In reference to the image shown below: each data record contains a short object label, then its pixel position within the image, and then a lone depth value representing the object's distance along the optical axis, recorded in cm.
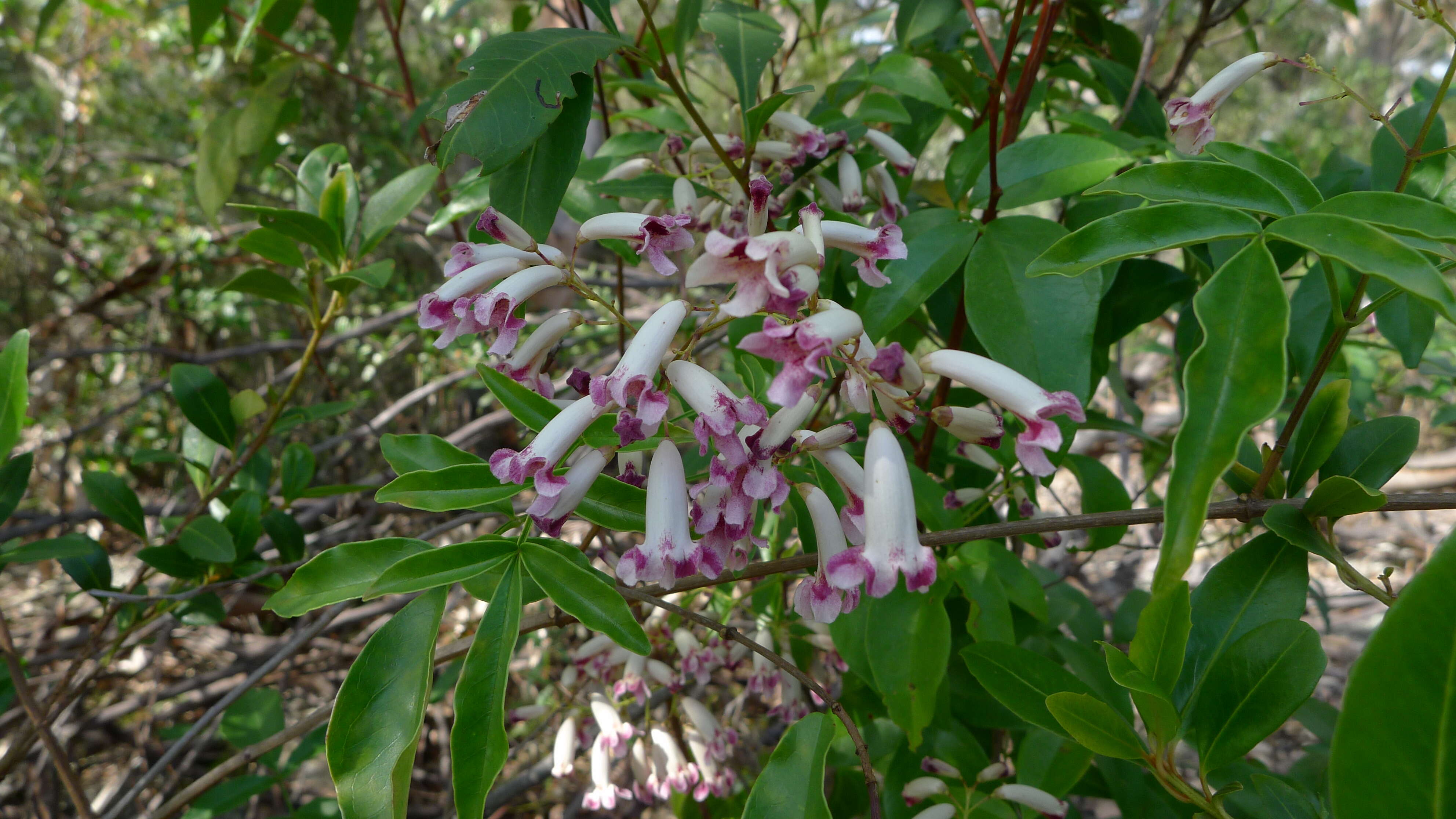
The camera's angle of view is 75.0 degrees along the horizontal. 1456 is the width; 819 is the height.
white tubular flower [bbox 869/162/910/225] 20
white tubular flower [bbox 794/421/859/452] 14
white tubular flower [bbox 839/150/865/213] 20
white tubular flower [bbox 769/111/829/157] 19
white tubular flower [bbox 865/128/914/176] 21
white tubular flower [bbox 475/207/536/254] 14
